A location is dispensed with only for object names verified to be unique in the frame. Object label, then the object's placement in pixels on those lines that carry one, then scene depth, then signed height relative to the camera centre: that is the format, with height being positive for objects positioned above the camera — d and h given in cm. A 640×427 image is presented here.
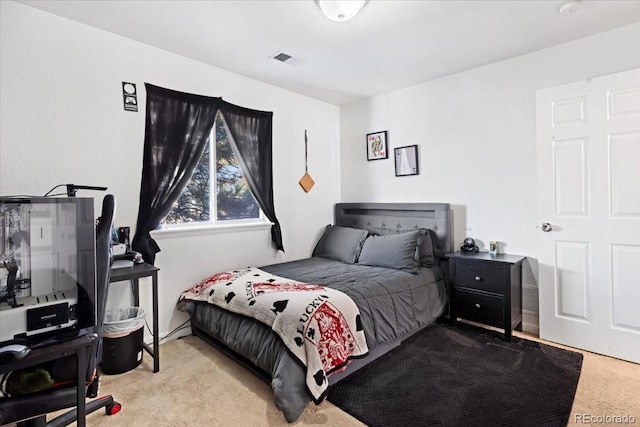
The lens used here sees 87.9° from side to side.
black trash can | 223 -88
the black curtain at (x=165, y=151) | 264 +53
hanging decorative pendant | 390 +40
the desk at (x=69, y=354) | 127 -55
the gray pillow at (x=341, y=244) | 355 -35
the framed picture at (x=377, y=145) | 391 +79
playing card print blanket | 186 -66
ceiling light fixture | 201 +126
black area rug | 179 -110
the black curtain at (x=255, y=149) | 322 +65
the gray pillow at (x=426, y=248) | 315 -37
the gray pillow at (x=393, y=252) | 306 -39
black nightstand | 271 -68
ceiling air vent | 285 +137
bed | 197 -61
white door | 237 -5
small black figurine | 315 -36
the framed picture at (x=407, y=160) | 365 +57
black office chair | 128 -71
